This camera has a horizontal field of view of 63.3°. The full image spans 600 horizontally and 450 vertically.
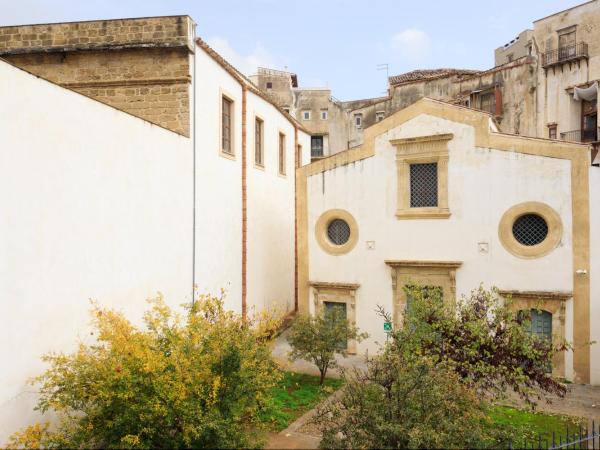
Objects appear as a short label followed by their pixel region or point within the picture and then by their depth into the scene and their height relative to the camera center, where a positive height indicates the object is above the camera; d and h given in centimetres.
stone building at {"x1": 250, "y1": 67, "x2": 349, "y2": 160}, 3616 +922
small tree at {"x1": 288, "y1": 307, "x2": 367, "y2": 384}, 1234 -269
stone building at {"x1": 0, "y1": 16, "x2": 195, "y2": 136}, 1242 +456
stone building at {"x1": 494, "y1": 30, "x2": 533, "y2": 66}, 3222 +1308
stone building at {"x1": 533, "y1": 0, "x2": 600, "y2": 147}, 2511 +836
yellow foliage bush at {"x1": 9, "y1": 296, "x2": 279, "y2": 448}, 644 -218
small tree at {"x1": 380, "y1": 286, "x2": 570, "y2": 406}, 837 -202
